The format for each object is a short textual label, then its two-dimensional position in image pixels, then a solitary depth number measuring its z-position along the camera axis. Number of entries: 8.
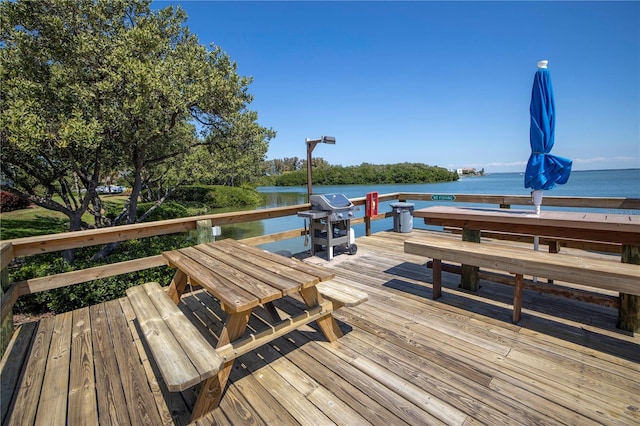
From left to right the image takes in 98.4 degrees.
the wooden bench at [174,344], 1.17
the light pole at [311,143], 4.43
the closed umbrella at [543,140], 2.43
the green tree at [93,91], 4.43
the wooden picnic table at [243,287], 1.49
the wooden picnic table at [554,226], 2.10
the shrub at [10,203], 12.80
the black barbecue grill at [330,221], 3.99
